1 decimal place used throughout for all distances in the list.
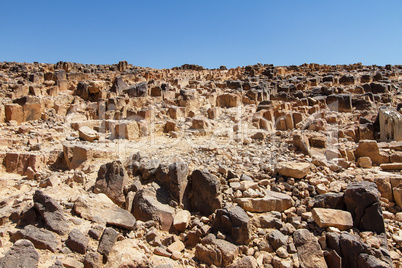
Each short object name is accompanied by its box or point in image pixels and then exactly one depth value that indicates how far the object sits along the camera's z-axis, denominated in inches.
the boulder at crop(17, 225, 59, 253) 127.0
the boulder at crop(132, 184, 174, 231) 158.9
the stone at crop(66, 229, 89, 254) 128.9
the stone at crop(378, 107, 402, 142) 280.3
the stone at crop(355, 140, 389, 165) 209.8
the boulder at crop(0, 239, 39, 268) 110.7
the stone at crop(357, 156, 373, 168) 199.3
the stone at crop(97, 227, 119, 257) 129.6
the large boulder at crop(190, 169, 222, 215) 165.9
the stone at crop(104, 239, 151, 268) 124.5
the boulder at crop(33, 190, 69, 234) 139.6
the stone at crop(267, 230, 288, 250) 134.6
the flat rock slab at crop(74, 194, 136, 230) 150.2
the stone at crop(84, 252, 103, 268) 122.3
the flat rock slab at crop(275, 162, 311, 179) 178.2
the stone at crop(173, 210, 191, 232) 155.0
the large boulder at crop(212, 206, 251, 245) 139.6
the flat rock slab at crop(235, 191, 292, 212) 157.6
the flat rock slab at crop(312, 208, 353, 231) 138.9
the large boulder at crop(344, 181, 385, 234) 137.9
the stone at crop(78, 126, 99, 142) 297.3
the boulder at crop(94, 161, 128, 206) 177.3
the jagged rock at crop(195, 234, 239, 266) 130.3
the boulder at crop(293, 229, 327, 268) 123.2
